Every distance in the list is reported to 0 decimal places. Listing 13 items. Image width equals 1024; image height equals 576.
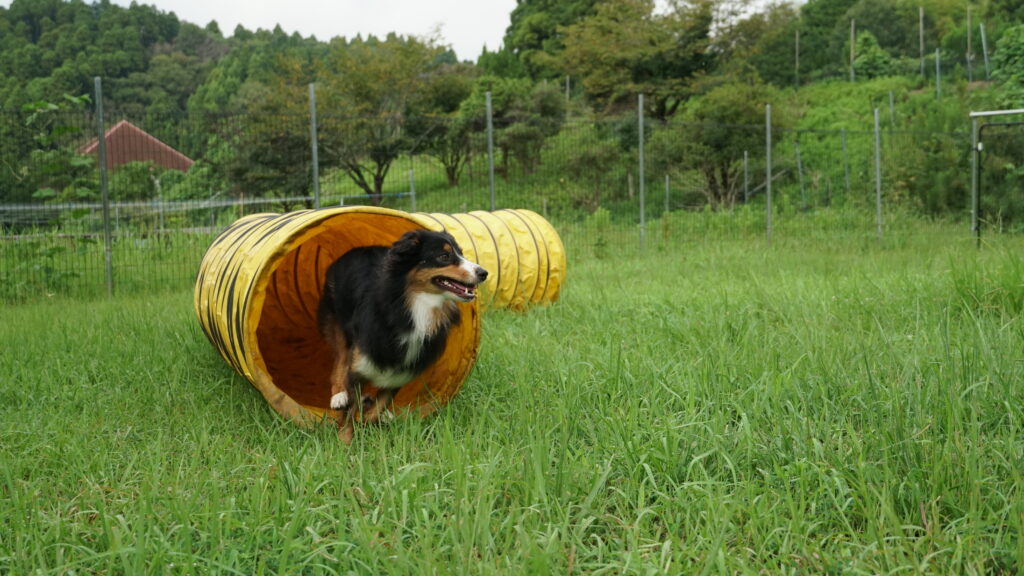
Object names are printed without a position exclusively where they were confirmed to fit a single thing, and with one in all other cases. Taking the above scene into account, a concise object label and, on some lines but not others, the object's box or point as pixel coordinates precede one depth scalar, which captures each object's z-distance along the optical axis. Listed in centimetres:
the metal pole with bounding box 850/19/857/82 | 2906
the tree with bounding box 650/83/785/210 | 1561
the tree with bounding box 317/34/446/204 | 2230
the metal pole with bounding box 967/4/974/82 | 2623
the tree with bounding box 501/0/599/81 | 3234
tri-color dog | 328
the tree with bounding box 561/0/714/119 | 2327
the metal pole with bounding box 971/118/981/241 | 821
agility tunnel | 320
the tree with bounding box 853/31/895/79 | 2853
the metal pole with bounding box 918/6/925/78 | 3053
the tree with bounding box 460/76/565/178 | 1206
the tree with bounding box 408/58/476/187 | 1045
